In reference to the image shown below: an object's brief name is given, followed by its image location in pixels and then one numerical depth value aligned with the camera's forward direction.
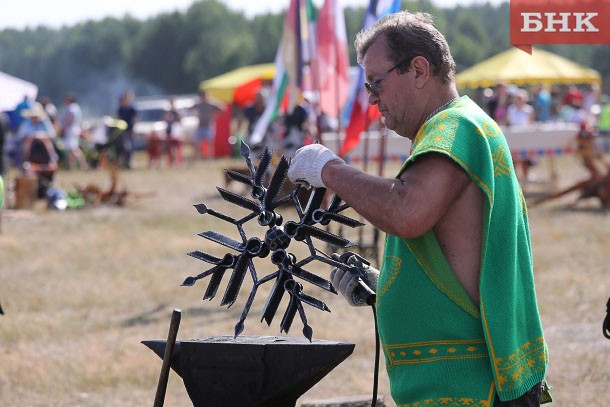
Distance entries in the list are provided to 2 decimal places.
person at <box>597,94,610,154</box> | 24.53
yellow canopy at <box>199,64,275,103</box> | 30.20
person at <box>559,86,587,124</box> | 23.59
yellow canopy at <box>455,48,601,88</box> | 28.77
